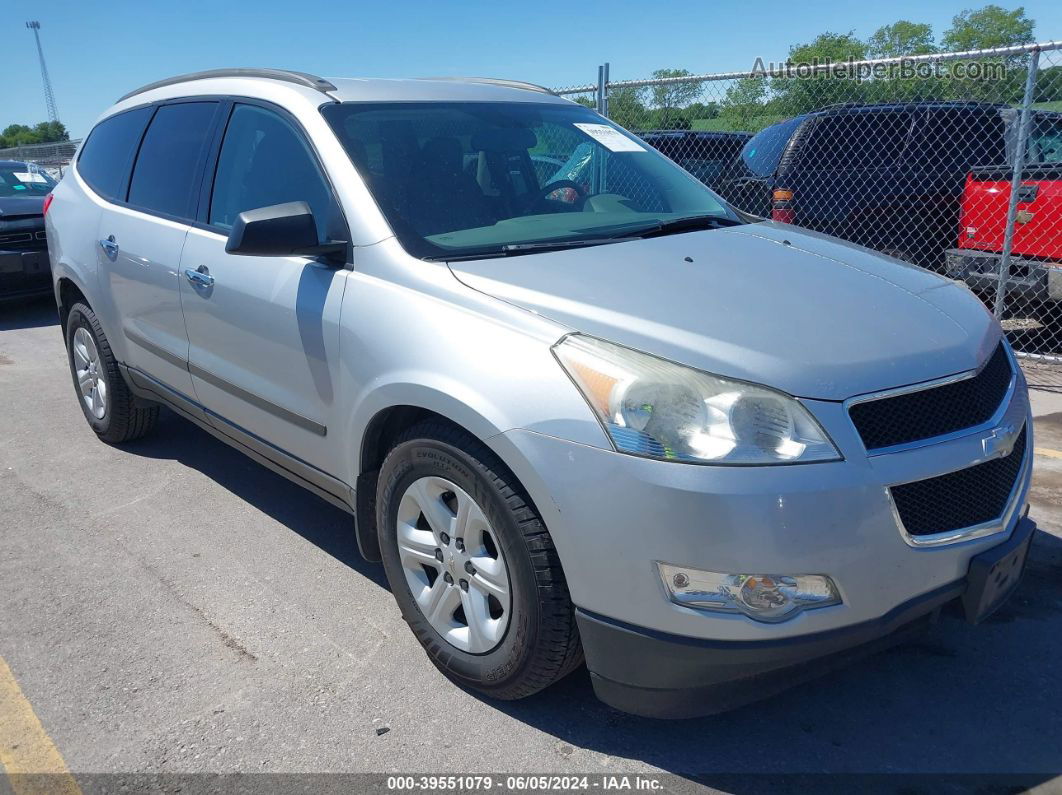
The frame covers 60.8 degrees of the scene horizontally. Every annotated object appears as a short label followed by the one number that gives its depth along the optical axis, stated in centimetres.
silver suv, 220
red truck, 611
